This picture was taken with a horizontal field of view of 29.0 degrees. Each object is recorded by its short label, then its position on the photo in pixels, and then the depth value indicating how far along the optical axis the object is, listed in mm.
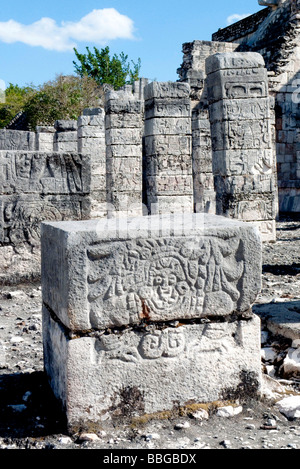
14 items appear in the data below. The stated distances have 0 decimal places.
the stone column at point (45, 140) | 17791
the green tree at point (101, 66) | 39500
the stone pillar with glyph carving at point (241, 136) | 8969
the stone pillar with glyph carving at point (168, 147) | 10828
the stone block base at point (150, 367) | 2939
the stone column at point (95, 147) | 14508
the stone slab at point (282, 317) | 4141
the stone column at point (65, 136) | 16766
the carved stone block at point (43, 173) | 6094
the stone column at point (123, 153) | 12154
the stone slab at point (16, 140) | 13736
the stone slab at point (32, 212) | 6137
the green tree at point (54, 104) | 24078
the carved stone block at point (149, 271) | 2922
